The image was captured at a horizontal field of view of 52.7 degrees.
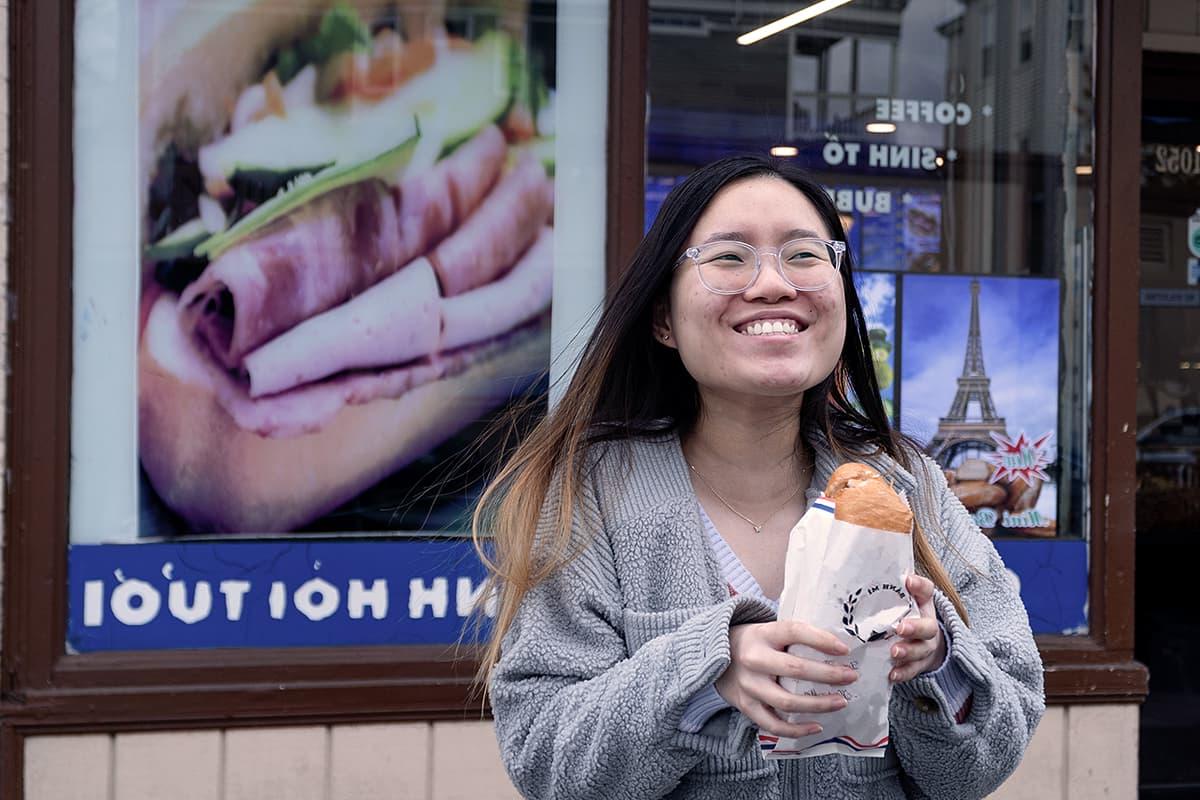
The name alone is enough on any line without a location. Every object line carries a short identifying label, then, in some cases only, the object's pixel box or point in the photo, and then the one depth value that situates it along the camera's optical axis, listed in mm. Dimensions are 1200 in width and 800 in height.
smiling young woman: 1498
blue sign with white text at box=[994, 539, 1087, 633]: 4160
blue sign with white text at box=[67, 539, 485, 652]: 3672
